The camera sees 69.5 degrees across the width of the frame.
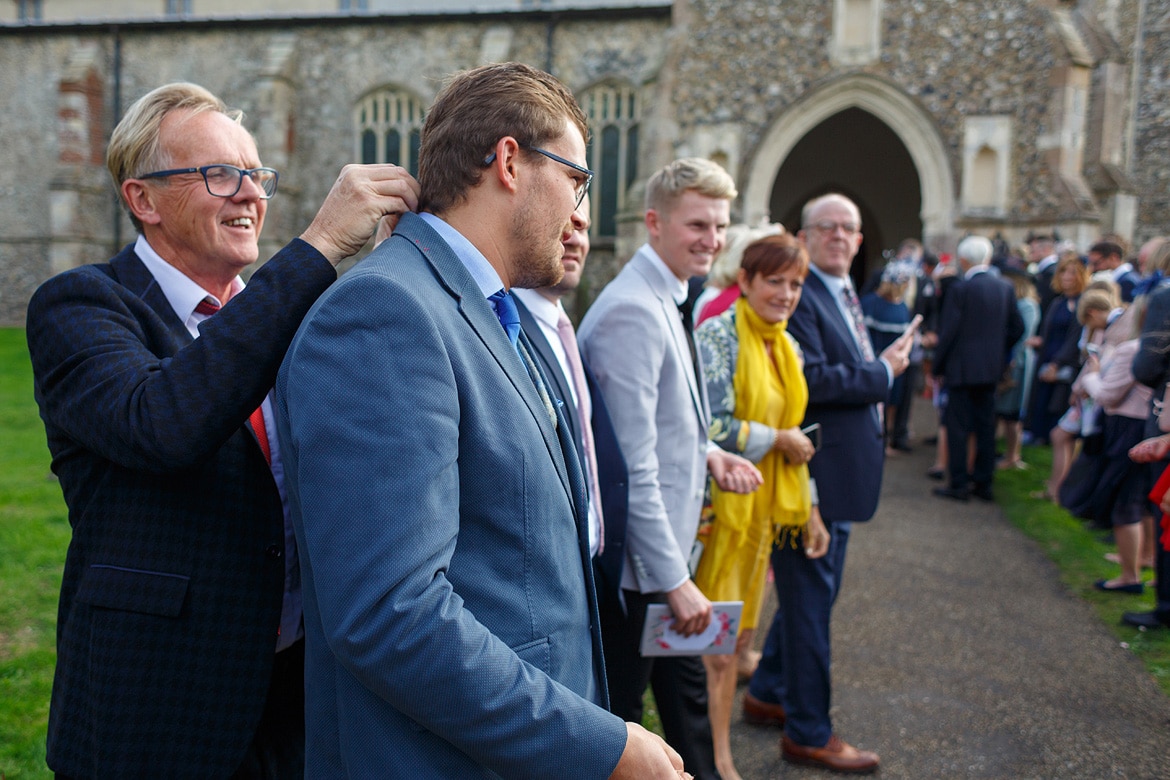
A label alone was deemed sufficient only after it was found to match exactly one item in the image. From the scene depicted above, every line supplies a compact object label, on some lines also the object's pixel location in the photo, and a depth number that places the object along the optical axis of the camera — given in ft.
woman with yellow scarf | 10.83
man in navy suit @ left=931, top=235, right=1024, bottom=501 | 25.96
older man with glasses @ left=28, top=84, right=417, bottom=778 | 4.95
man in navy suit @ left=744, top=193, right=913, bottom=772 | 11.22
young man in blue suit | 3.88
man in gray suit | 8.71
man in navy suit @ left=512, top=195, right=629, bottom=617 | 7.93
